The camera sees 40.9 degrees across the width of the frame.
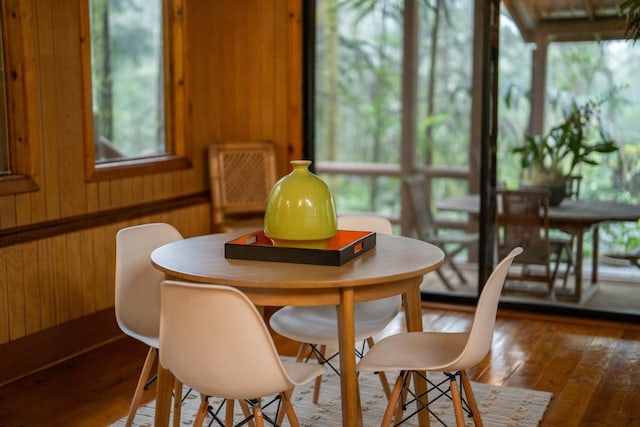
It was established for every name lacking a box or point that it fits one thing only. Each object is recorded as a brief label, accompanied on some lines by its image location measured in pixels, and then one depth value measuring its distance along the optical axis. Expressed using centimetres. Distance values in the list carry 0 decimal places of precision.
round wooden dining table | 257
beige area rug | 336
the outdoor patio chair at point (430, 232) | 514
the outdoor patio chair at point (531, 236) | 488
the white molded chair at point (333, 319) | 306
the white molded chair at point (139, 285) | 312
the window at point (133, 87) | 432
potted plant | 475
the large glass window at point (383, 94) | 505
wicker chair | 500
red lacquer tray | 275
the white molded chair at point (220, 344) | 234
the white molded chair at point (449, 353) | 264
